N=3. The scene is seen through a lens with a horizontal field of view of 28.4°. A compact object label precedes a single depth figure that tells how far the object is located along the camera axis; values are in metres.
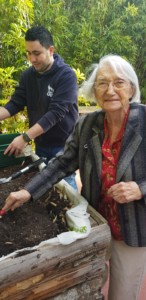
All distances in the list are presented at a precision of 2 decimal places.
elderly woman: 1.28
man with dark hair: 1.90
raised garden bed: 1.08
